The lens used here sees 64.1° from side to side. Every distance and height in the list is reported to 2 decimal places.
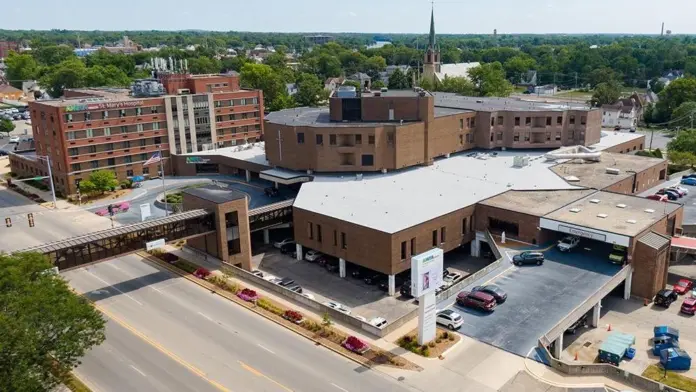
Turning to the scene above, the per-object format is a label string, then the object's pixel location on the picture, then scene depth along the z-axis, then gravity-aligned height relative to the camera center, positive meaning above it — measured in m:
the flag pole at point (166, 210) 76.44 -20.63
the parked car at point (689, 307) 52.06 -23.62
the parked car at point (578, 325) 50.03 -24.36
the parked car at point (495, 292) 48.66 -20.68
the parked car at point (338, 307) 49.81 -22.76
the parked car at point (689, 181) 88.56 -20.87
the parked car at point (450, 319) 45.06 -21.15
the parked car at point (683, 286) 56.56 -23.87
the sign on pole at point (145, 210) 70.49 -18.63
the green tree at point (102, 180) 89.19 -18.78
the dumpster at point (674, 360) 43.25 -23.64
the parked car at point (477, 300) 47.27 -20.75
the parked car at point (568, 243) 59.91 -20.45
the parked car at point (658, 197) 75.03 -19.87
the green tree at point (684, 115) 139.35 -16.72
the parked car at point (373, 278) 60.00 -23.65
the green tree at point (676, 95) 153.75 -12.88
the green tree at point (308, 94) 167.38 -11.18
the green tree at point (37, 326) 30.97 -15.46
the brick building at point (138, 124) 91.56 -11.36
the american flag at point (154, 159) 77.62 -13.56
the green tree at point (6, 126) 146.00 -16.12
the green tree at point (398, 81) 190.38 -9.35
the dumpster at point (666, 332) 46.69 -23.33
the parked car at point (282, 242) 70.50 -23.00
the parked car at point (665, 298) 53.47 -23.44
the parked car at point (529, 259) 56.53 -20.57
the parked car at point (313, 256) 66.25 -23.17
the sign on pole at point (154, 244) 55.84 -18.07
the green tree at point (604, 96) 167.02 -13.79
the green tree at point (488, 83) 162.12 -9.22
